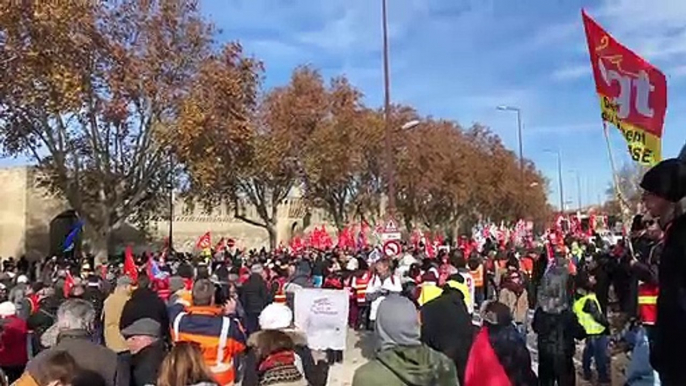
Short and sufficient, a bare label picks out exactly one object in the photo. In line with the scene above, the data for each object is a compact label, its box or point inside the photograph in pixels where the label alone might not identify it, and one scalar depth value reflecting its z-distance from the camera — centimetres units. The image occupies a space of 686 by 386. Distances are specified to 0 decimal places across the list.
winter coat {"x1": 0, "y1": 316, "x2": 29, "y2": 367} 898
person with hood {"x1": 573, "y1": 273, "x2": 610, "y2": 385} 981
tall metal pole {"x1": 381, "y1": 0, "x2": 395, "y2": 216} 2886
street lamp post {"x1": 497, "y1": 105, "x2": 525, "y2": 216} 6328
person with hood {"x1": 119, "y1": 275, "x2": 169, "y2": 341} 766
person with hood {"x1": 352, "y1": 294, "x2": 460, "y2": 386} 391
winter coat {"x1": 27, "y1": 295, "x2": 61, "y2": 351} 946
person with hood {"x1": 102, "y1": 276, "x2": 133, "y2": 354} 846
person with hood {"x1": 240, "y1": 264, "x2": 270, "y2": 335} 1362
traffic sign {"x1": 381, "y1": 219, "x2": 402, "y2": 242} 2041
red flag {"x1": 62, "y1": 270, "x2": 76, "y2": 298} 1146
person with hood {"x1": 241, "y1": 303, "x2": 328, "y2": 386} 506
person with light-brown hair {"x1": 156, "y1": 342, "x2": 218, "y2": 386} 448
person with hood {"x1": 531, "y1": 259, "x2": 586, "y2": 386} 859
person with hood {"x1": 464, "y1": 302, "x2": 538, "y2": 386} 595
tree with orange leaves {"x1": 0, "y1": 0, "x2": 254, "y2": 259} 2502
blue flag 2809
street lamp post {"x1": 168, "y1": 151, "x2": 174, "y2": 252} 3361
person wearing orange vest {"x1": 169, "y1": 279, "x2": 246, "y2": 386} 597
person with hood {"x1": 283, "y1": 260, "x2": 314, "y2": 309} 1387
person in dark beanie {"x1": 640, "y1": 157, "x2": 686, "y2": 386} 272
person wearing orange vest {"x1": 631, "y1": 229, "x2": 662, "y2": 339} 623
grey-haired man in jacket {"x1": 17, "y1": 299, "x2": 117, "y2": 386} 517
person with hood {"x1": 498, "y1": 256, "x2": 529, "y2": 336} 1264
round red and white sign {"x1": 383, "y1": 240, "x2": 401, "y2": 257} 1988
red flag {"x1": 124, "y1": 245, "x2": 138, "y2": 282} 1646
